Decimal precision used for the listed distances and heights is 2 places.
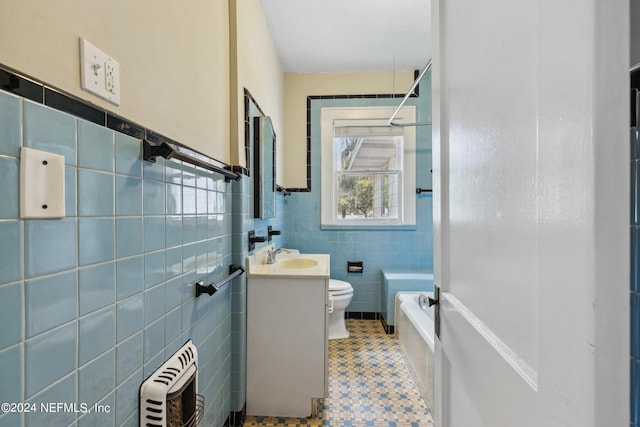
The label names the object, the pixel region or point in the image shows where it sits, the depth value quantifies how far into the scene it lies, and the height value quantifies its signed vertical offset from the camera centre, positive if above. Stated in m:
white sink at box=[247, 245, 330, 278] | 1.69 -0.35
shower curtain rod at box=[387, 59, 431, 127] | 3.01 +0.91
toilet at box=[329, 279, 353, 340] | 2.62 -0.84
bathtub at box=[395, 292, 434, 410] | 1.79 -0.90
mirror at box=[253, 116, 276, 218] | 1.92 +0.31
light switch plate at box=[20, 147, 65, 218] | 0.51 +0.05
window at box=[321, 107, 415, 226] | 3.22 +0.49
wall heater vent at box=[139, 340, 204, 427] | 0.83 -0.55
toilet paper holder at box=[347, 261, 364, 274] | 3.18 -0.58
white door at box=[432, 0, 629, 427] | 0.29 +0.00
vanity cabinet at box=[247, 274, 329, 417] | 1.67 -0.75
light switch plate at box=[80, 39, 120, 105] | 0.64 +0.32
